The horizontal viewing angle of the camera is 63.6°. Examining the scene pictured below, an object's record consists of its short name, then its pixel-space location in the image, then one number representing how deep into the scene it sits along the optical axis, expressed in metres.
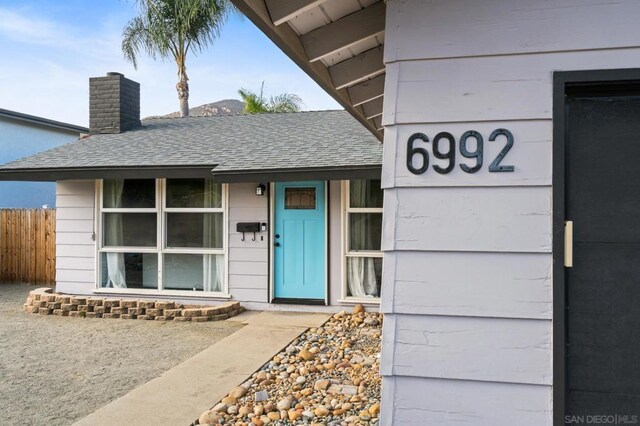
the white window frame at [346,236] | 7.43
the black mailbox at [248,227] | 7.73
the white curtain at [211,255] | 7.99
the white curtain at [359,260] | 7.45
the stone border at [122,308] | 7.37
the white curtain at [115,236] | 8.38
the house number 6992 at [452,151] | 1.89
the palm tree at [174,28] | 17.02
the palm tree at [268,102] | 16.91
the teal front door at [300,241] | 7.63
